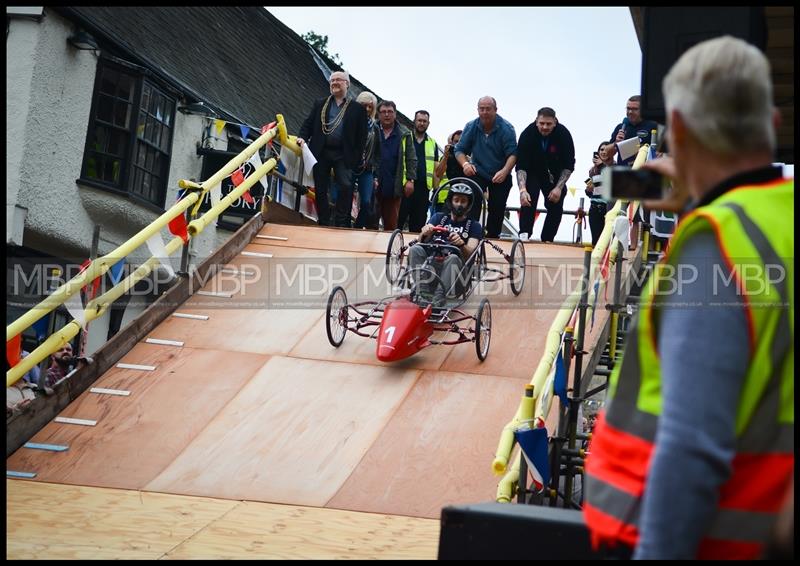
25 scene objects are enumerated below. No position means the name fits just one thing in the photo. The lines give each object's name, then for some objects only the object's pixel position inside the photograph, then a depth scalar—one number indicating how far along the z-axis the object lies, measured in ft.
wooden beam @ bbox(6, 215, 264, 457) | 28.43
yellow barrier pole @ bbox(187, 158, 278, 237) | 36.99
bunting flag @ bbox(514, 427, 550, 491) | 20.39
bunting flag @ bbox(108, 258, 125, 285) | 33.06
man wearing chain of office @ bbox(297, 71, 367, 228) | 46.96
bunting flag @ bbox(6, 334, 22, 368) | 28.91
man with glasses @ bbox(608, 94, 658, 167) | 44.16
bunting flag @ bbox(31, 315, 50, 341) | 38.04
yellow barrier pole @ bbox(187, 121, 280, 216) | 37.91
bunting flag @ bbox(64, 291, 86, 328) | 30.48
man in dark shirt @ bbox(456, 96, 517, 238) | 44.75
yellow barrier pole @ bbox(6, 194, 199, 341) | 28.55
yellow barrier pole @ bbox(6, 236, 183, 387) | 27.96
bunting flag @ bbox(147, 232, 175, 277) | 33.88
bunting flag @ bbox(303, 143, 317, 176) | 47.98
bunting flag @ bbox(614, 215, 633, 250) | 31.40
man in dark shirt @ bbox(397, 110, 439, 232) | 51.34
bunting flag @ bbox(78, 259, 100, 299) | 31.50
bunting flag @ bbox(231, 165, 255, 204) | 43.20
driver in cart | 34.42
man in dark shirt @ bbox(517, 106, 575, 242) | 44.21
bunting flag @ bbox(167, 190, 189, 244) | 35.60
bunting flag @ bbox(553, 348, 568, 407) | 24.61
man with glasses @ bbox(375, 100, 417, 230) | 49.88
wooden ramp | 21.74
